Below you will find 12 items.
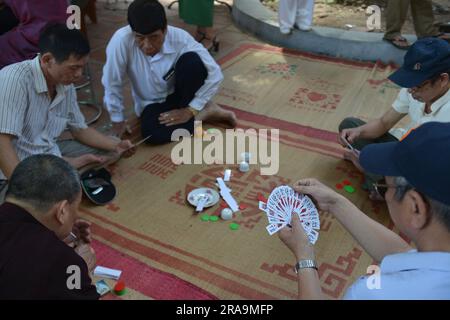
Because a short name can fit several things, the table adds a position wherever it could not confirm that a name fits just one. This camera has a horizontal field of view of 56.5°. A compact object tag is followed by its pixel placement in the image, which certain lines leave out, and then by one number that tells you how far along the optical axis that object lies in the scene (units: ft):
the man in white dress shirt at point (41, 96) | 6.90
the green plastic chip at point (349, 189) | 9.12
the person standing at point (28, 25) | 9.02
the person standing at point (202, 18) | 15.79
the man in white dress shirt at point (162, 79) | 9.66
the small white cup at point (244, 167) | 9.48
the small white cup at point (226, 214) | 8.15
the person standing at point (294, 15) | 16.43
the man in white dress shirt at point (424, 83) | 7.26
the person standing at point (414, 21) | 15.20
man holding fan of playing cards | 3.32
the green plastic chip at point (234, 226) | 8.01
